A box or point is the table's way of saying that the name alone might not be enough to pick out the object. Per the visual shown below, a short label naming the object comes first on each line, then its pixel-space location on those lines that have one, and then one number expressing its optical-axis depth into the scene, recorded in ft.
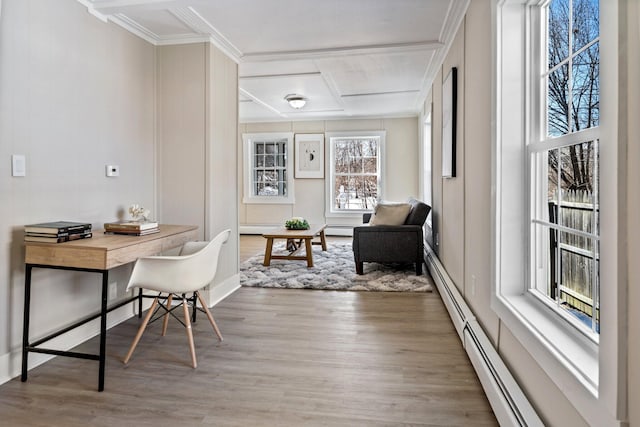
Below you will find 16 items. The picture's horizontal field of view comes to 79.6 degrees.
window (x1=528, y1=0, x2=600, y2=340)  4.32
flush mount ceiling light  19.12
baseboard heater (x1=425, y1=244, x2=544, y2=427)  4.89
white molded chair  7.50
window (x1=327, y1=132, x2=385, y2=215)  25.72
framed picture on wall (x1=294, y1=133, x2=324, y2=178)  26.09
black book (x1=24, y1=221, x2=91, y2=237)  7.00
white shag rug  13.39
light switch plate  7.07
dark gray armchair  14.71
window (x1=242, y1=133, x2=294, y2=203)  26.66
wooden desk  6.79
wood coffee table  16.25
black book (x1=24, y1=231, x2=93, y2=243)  6.98
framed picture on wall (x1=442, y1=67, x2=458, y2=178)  10.33
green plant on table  17.92
